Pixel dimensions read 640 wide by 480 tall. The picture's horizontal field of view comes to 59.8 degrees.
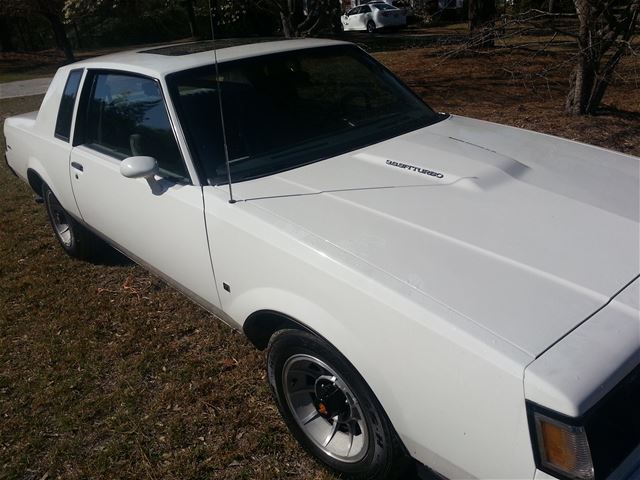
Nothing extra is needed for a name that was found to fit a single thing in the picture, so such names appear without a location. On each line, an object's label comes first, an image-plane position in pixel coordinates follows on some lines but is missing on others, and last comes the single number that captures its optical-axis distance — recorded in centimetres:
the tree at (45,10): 1889
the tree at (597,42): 619
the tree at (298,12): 995
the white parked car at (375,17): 2559
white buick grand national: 160
